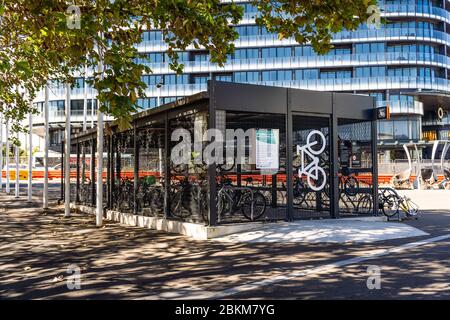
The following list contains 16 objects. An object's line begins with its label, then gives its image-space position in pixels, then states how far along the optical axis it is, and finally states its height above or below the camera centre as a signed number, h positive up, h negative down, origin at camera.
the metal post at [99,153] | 14.23 +0.59
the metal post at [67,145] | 17.06 +1.00
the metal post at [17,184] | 27.63 -0.65
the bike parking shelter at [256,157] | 10.99 +0.37
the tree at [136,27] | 7.26 +2.65
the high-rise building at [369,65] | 57.12 +13.16
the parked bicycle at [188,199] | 10.98 -0.66
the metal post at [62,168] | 21.91 +0.21
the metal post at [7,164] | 33.12 +0.68
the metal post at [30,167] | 24.15 +0.33
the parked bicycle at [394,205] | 13.91 -1.07
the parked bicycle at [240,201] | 10.91 -0.71
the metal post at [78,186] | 20.49 -0.60
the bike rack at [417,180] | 34.50 -0.79
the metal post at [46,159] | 18.91 +0.57
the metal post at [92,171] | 18.11 +0.06
